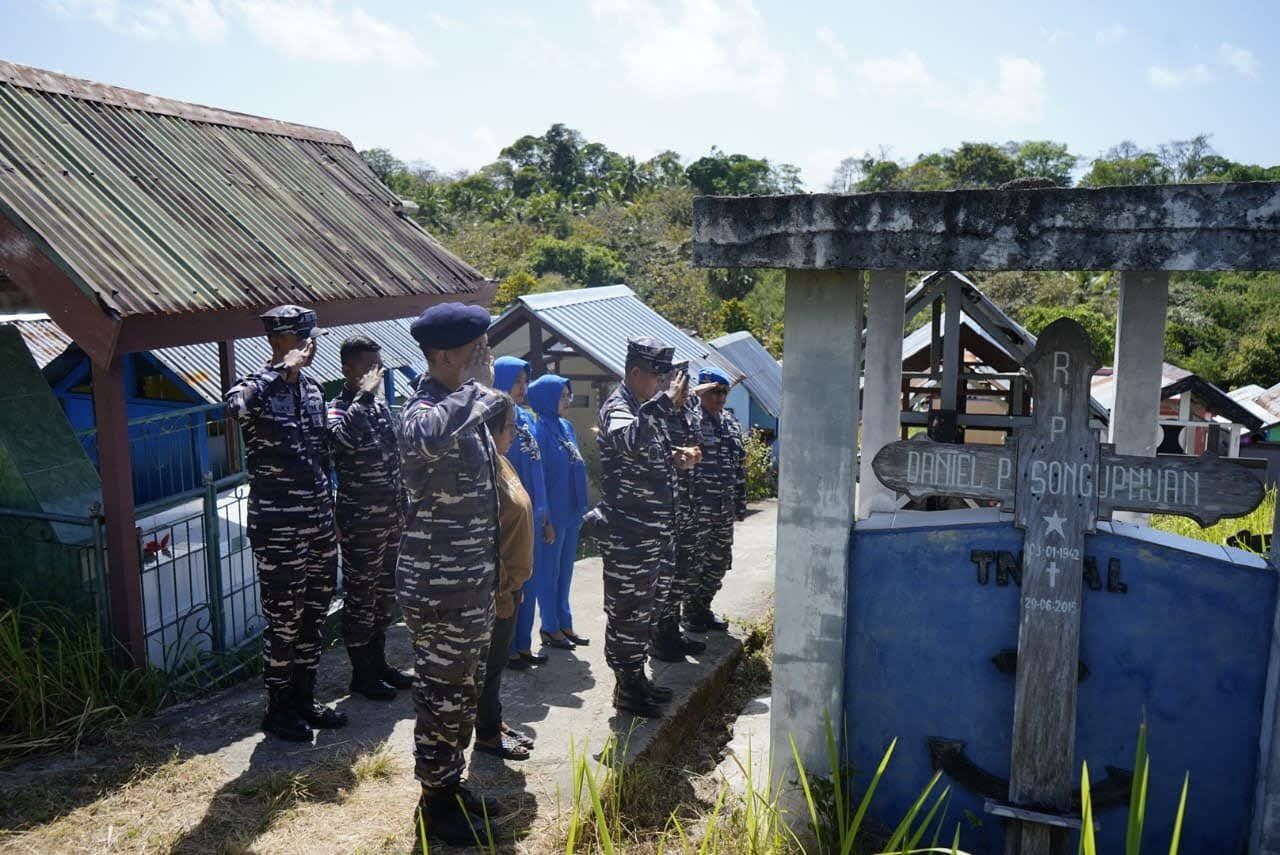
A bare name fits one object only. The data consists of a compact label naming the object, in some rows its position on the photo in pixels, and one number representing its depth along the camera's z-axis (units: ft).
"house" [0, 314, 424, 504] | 28.19
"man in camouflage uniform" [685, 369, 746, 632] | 20.36
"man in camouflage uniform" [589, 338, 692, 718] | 15.88
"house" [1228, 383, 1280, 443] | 60.86
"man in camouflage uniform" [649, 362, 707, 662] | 18.56
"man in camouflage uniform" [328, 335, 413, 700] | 15.40
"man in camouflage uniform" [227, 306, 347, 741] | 14.14
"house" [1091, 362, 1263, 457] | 42.75
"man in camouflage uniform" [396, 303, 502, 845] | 11.54
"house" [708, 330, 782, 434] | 45.03
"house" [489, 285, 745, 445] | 36.47
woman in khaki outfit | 12.29
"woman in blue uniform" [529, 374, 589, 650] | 18.70
